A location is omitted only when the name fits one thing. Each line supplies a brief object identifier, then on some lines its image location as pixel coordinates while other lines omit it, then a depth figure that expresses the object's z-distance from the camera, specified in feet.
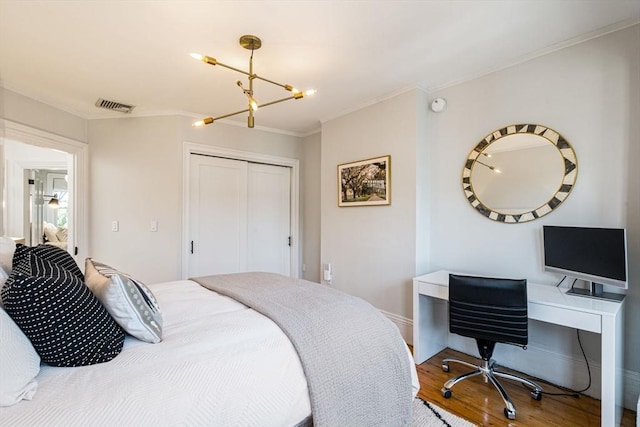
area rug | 5.81
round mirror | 7.24
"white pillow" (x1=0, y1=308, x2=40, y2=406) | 2.75
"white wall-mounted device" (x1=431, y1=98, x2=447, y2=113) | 9.21
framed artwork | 10.10
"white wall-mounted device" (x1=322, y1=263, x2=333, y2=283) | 12.12
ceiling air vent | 10.04
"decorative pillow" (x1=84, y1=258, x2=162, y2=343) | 3.93
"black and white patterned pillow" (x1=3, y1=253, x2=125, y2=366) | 3.11
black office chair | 6.20
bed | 2.86
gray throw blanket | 4.18
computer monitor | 5.81
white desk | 5.27
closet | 11.84
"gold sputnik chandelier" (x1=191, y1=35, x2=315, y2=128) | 6.33
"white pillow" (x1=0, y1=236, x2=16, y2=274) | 4.17
